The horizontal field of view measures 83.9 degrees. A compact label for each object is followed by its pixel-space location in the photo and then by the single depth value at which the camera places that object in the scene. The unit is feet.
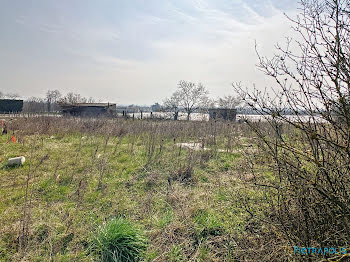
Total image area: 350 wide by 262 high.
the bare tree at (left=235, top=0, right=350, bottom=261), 4.81
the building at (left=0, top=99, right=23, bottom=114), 99.19
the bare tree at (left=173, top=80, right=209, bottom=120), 99.08
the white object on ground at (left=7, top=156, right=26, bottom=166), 17.57
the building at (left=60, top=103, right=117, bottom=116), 73.26
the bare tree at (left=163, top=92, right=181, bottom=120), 98.43
